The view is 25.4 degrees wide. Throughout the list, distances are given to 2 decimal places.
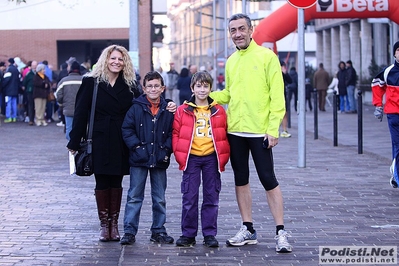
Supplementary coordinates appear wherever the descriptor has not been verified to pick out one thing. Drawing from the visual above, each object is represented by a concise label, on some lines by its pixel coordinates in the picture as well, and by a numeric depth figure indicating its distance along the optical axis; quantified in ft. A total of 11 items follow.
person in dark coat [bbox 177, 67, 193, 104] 84.39
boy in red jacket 24.03
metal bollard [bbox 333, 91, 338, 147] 56.75
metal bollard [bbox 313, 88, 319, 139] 63.65
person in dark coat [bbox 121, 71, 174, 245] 24.52
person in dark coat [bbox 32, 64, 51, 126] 81.10
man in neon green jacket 23.56
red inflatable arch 68.28
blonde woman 24.77
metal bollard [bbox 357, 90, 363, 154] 51.05
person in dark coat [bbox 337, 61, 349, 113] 103.09
